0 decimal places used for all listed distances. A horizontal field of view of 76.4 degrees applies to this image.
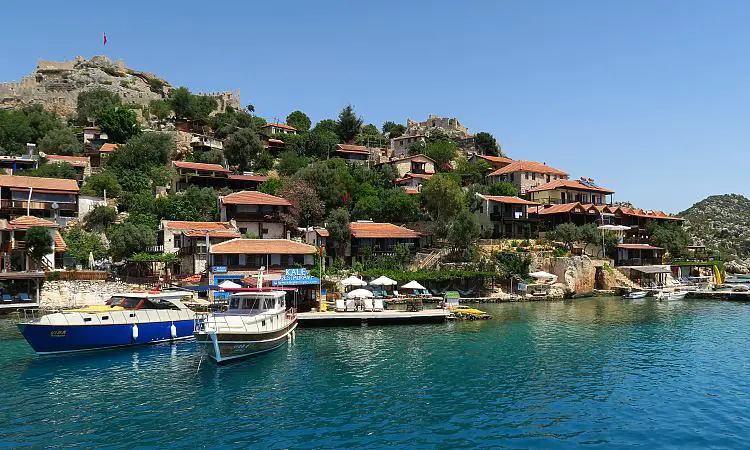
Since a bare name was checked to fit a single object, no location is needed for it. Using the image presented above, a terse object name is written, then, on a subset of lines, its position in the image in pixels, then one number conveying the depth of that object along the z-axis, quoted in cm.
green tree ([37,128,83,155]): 7139
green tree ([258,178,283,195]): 6401
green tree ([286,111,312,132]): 11125
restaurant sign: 3903
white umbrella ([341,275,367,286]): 4236
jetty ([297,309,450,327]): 3706
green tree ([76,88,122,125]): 8812
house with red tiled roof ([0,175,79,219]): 5003
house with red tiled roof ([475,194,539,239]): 6575
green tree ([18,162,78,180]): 5981
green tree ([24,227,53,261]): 4278
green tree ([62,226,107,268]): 4806
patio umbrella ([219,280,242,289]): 3584
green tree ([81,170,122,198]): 5862
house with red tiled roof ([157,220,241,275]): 4612
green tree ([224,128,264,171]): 7675
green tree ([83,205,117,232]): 5384
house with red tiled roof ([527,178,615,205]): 7525
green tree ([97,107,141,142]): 7762
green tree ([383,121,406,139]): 12444
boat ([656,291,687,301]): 5519
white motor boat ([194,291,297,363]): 2473
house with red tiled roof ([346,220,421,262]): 5572
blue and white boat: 2675
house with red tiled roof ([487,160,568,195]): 8225
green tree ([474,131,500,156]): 11438
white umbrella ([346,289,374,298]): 3958
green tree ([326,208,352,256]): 5459
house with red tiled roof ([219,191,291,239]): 5456
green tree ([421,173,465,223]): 6016
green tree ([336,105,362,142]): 10968
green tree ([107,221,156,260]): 4931
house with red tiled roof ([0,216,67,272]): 4245
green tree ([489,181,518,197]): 7444
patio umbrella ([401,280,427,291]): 4422
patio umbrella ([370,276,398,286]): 4373
